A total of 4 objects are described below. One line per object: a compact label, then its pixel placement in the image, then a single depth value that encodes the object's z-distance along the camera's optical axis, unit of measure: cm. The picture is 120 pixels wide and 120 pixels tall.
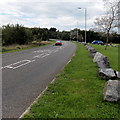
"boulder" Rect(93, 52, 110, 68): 922
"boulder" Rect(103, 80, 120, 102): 437
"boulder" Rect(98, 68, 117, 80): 655
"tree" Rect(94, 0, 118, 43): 2564
